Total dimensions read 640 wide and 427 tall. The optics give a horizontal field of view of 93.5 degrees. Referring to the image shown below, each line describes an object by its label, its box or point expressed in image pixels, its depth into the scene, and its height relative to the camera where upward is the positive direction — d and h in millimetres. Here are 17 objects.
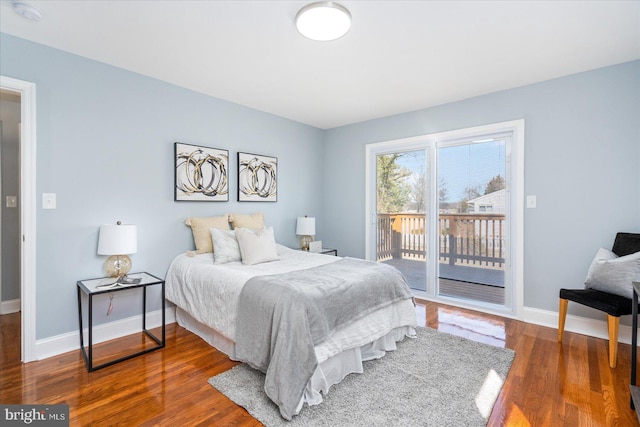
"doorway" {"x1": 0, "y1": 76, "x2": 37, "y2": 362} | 2312 -20
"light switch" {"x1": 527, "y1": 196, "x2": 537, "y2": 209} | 3137 +109
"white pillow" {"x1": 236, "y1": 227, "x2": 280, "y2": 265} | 2980 -355
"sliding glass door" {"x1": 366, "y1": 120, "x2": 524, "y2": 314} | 3344 -8
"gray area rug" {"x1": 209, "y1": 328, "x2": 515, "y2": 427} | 1719 -1171
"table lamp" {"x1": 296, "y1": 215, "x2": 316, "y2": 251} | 4293 -243
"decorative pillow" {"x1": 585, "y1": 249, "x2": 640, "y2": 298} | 2271 -476
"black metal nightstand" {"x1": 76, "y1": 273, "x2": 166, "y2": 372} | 2233 -660
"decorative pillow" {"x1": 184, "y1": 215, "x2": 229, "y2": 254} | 3217 -228
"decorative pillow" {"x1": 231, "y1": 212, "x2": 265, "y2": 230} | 3553 -109
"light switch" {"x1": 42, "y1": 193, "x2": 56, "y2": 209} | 2412 +89
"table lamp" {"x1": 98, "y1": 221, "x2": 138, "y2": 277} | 2475 -234
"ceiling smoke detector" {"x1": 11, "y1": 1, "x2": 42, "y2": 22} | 1896 +1301
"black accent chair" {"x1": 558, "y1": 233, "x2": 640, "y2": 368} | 2256 -700
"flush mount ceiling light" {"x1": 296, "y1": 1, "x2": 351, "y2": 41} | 1900 +1272
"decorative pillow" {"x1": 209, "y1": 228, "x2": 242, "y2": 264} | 2996 -356
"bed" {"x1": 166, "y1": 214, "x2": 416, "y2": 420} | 1794 -793
